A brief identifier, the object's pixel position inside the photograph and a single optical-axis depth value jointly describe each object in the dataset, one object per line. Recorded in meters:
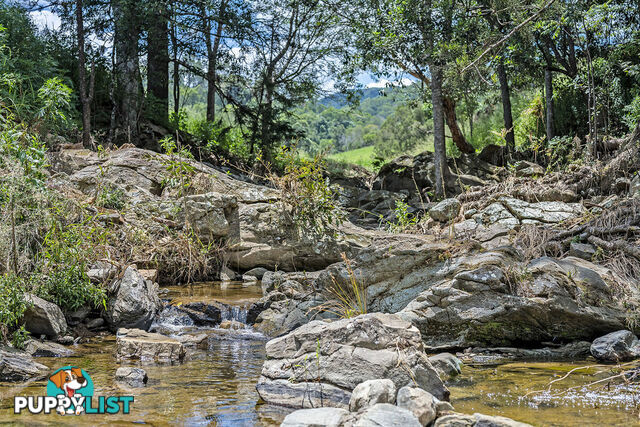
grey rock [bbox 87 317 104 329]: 6.81
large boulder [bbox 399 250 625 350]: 5.73
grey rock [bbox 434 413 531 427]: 3.32
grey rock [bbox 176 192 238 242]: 10.49
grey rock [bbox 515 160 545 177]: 13.41
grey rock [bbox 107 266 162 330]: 6.89
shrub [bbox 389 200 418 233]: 10.64
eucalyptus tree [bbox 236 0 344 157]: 18.06
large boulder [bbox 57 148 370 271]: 10.53
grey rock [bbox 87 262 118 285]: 7.07
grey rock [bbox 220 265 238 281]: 10.36
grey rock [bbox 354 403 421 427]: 3.17
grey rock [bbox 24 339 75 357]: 5.68
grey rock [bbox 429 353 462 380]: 4.89
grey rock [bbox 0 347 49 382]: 4.72
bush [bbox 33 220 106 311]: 6.51
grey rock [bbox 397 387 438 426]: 3.50
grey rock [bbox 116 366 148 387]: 4.73
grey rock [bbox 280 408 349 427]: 3.30
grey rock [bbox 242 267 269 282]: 10.34
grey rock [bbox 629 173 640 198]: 9.87
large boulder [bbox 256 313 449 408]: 4.17
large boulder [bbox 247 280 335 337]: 7.00
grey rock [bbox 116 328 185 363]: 5.69
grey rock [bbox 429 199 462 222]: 10.95
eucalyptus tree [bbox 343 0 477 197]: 12.59
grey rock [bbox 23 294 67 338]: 6.00
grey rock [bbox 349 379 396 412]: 3.61
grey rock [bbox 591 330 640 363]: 5.18
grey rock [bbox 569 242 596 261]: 7.41
